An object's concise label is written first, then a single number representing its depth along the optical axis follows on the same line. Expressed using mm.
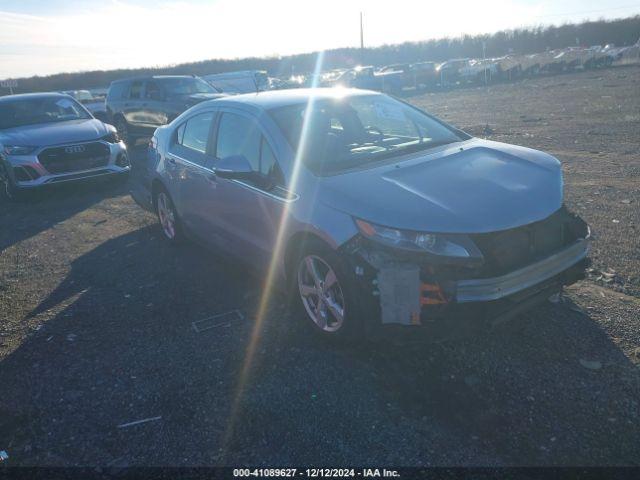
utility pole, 57531
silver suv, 9070
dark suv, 13883
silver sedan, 3256
